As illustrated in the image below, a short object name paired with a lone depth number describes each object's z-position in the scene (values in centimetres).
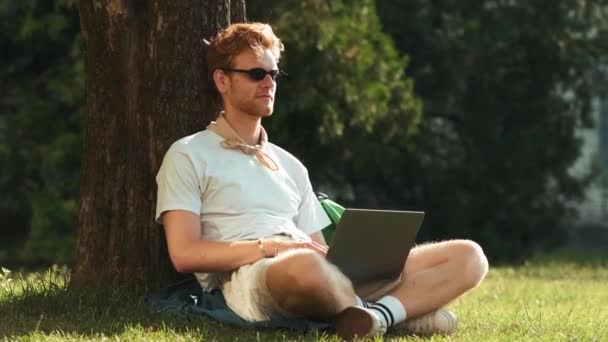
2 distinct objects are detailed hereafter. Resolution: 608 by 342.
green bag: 1603
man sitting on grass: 1422
